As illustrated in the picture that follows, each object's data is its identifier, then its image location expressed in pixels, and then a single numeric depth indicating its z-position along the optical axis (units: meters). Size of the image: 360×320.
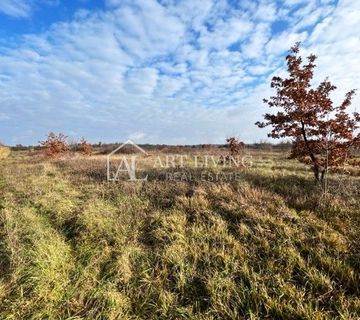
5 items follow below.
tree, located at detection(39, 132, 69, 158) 24.78
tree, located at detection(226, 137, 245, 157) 18.03
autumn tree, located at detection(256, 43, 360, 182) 8.70
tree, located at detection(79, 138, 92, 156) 27.50
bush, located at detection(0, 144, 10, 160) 30.14
